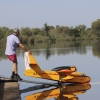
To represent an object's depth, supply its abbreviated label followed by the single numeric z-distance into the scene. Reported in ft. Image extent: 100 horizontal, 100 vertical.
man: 36.86
